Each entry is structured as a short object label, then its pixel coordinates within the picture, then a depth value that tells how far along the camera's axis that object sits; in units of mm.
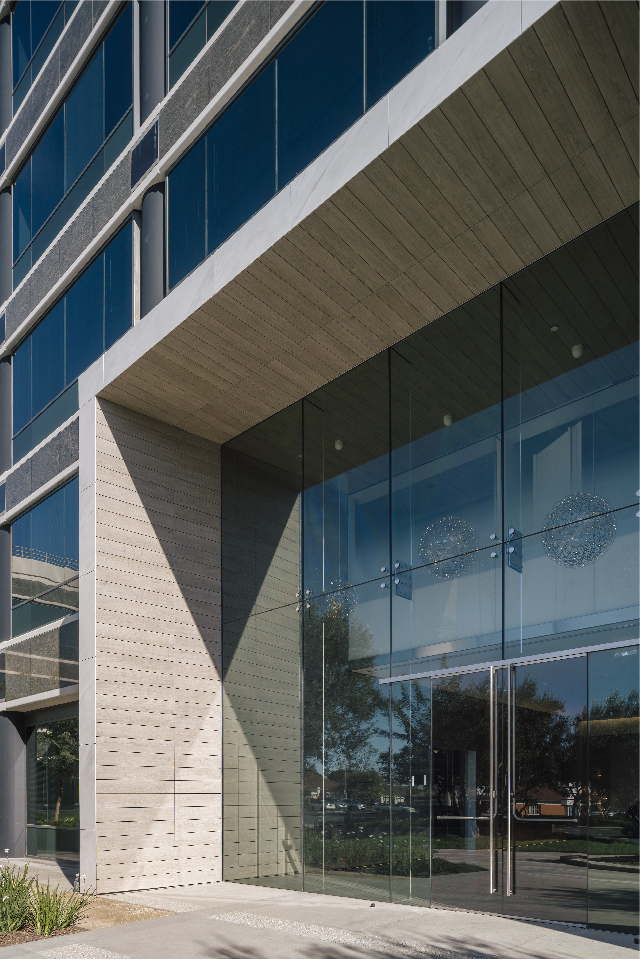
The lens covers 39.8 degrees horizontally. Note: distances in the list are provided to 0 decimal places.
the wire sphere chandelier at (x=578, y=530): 9609
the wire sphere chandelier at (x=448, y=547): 11062
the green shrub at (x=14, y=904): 9594
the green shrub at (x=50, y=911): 9672
